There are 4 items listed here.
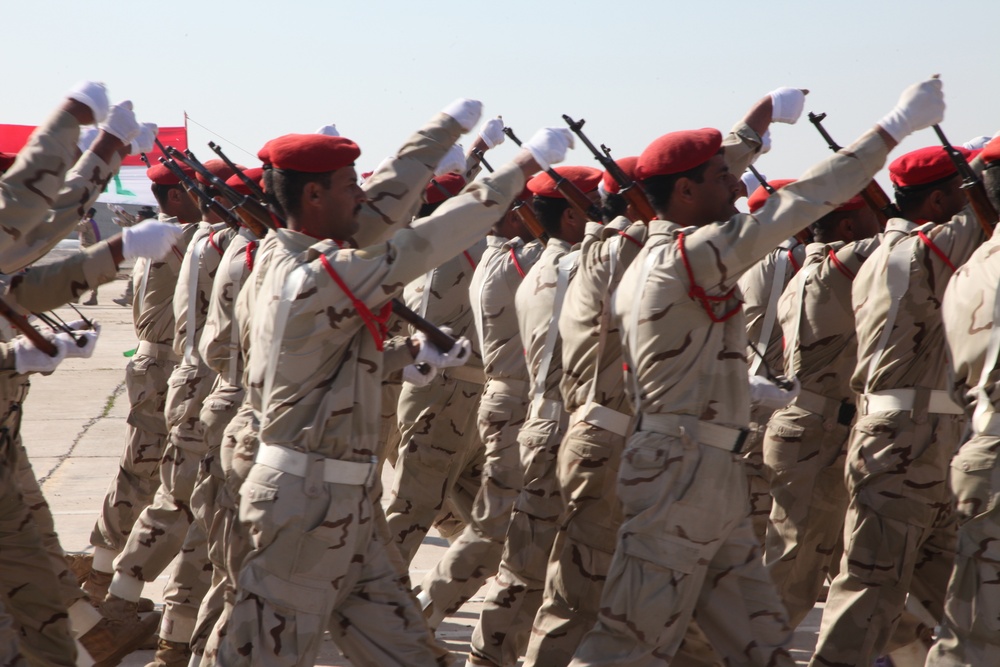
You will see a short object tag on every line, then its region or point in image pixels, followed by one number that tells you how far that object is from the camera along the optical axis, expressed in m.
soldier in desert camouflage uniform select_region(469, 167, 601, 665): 11.45
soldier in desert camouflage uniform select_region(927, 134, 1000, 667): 8.41
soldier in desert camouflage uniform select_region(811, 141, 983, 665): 10.54
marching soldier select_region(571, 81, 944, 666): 8.61
